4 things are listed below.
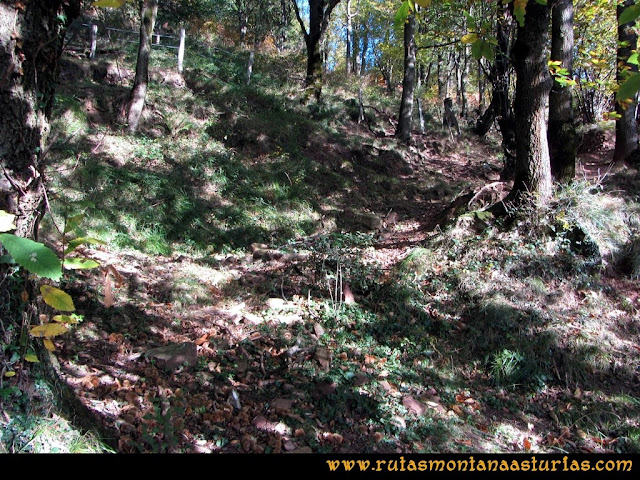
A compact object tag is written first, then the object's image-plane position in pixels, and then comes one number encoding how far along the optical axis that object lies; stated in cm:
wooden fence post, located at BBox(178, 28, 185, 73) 1288
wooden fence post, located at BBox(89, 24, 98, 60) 1213
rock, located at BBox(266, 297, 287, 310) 496
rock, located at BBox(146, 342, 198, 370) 368
